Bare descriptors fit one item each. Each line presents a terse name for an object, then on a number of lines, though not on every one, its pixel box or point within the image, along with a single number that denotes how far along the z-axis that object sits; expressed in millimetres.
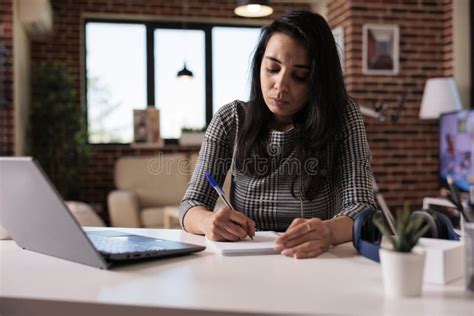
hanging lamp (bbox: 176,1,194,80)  5102
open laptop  831
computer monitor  4164
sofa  4836
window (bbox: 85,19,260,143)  5953
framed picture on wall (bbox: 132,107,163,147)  5836
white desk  690
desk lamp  4445
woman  1448
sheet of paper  1032
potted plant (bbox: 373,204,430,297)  726
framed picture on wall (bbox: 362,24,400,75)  4781
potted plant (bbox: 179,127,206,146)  5875
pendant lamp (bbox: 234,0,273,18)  3510
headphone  962
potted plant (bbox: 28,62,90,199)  5215
